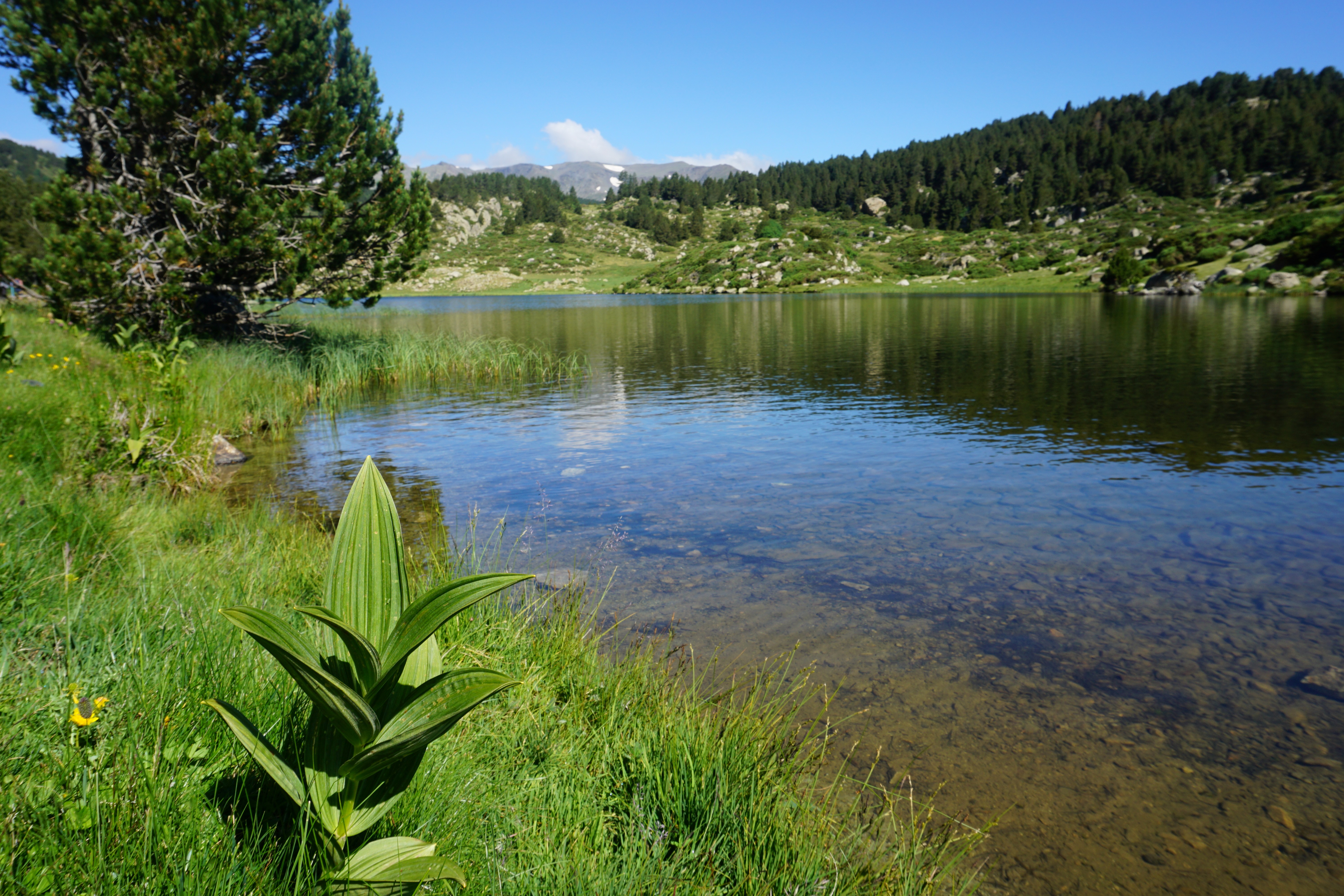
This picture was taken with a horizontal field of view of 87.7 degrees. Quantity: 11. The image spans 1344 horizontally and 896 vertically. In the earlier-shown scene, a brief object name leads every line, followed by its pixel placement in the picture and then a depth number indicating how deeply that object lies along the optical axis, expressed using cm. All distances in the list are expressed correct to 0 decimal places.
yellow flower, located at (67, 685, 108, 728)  202
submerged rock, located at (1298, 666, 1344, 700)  520
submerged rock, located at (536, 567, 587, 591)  714
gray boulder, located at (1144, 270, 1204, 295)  5984
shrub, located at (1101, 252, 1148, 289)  6988
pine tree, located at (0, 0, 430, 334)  1617
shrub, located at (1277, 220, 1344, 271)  5466
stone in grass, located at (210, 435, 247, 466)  1309
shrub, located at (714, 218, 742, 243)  16150
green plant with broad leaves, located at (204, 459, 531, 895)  181
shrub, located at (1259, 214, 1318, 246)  6469
